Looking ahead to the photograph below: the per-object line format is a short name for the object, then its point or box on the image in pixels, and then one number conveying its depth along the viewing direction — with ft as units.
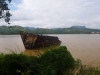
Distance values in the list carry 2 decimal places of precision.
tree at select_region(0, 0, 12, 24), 16.52
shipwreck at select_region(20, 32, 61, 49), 45.50
